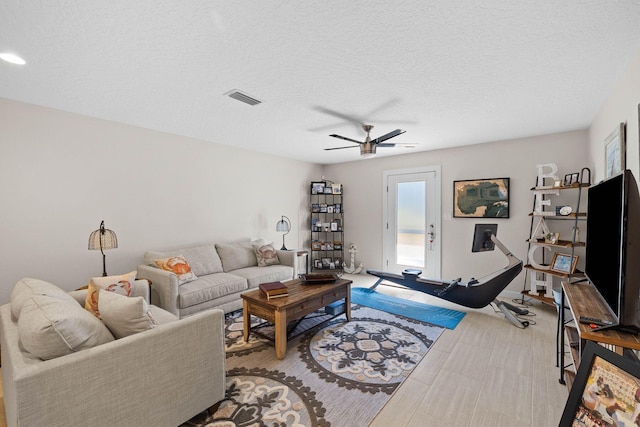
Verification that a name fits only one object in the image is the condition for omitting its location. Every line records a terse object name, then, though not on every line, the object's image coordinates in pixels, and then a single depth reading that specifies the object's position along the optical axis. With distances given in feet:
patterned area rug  6.20
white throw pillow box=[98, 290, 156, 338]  5.42
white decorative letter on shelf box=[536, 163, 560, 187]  12.19
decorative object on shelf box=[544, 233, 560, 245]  11.89
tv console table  4.23
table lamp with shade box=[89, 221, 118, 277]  9.53
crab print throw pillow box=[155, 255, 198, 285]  11.11
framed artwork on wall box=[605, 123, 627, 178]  7.15
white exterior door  16.60
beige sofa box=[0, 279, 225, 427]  4.15
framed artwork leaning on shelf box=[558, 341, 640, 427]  2.91
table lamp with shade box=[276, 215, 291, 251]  17.46
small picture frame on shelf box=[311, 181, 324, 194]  20.03
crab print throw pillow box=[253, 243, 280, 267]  14.73
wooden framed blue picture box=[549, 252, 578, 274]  11.05
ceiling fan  11.12
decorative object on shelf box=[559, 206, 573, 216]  11.16
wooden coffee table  8.47
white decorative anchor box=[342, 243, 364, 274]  19.75
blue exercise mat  11.35
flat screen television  4.31
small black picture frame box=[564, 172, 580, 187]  11.51
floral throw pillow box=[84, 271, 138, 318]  7.29
